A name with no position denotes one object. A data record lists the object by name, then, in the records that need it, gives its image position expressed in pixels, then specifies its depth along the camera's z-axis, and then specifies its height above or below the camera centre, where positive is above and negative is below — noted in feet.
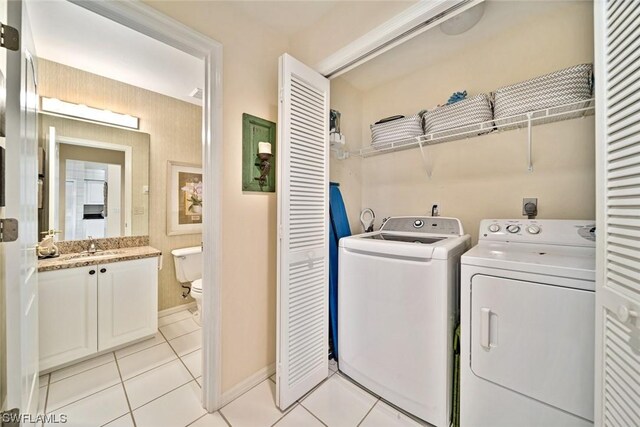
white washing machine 4.20 -2.03
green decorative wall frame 5.26 +1.37
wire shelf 4.33 +1.83
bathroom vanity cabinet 5.83 -2.63
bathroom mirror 6.90 +0.99
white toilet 8.96 -2.02
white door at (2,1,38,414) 3.06 +0.04
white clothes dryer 3.14 -1.74
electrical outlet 5.13 +0.23
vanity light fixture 6.79 +3.00
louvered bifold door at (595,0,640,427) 2.33 +0.00
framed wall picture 9.18 +0.49
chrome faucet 7.41 -1.10
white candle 5.24 +1.40
